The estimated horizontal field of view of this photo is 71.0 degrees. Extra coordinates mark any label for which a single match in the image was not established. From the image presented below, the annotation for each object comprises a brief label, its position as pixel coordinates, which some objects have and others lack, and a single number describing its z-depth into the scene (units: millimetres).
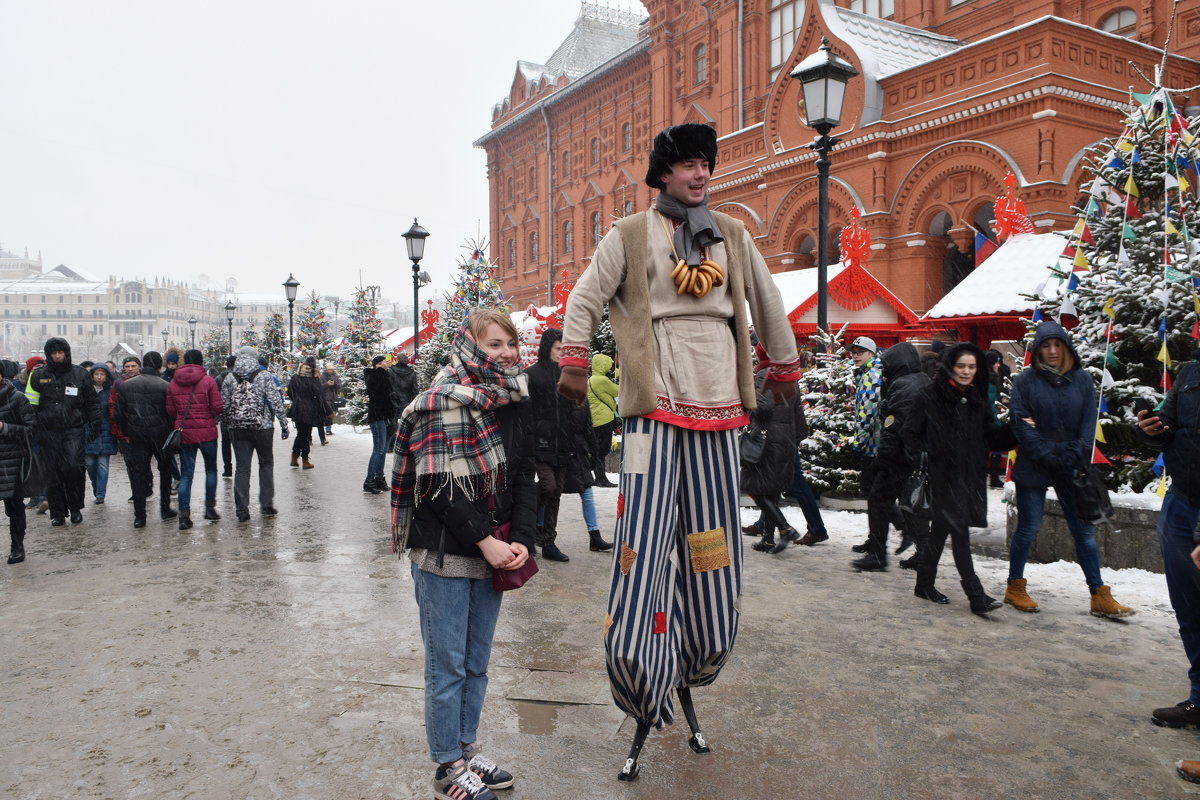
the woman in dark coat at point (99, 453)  10672
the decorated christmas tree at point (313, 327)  35031
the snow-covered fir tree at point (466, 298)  21125
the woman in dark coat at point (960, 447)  5523
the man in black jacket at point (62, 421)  8648
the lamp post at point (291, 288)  27156
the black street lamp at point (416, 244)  17375
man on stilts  3105
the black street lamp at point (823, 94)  8477
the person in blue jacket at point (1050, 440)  5418
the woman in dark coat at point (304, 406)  14109
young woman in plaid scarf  2906
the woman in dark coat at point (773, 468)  7211
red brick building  16406
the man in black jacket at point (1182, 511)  3605
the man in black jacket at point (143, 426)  9055
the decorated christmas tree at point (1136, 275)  6664
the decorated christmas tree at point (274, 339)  42281
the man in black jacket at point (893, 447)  6083
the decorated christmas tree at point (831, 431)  9414
